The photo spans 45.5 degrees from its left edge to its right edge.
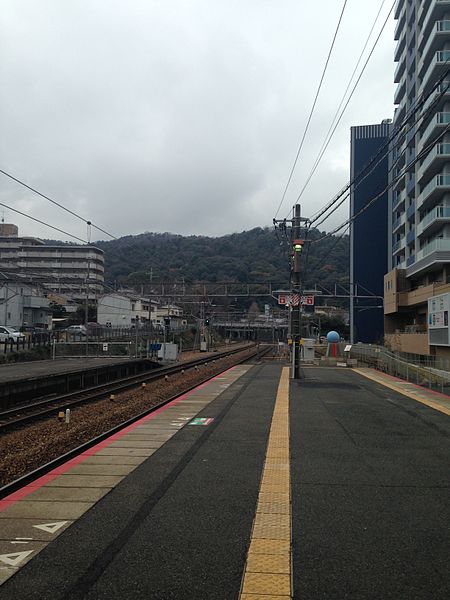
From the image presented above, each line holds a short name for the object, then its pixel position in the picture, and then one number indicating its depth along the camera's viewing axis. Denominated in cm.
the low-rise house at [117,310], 7850
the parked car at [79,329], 4932
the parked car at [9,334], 4184
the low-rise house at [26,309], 6247
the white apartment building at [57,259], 8138
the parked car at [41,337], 4098
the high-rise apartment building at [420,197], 4694
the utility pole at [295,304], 2505
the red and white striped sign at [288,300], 2918
